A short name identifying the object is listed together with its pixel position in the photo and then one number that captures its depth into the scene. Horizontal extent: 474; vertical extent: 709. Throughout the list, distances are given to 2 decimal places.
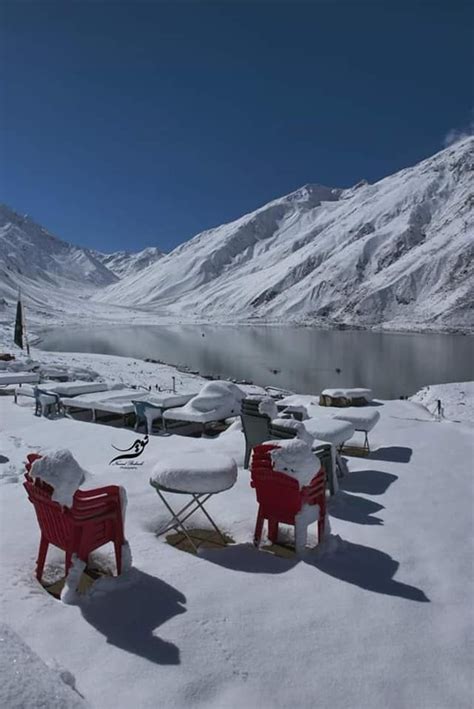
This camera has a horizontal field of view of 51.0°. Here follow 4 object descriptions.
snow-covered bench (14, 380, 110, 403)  15.80
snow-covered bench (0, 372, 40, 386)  19.45
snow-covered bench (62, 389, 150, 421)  13.66
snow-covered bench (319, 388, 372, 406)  16.05
